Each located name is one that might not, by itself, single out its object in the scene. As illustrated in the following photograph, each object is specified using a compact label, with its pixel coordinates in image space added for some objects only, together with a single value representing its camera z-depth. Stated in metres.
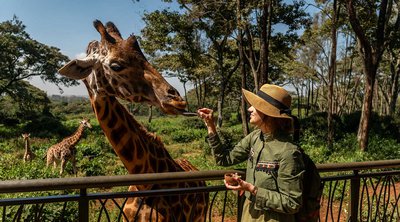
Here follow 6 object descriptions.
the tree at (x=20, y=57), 27.34
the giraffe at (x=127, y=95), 2.95
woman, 2.14
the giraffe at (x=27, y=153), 14.21
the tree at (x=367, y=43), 13.31
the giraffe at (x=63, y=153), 11.78
